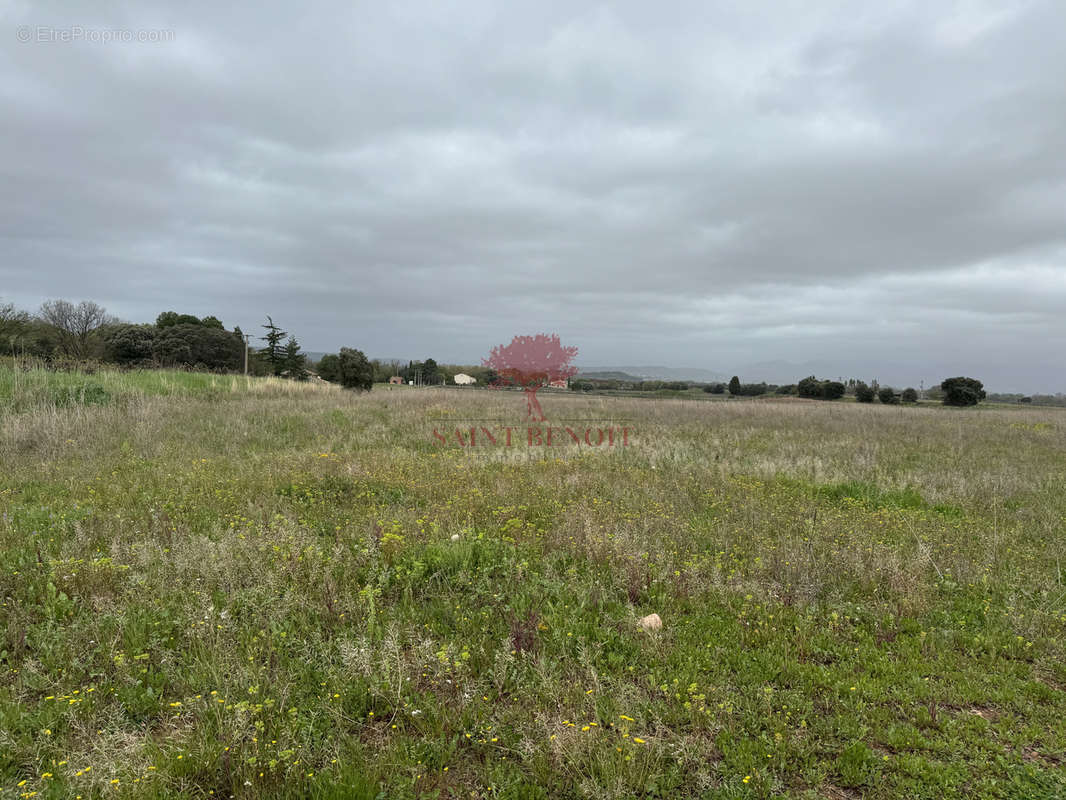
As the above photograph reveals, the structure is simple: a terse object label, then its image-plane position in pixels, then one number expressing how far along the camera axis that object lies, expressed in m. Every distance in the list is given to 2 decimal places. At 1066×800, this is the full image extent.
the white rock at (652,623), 4.31
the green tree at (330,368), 41.96
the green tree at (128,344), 46.03
